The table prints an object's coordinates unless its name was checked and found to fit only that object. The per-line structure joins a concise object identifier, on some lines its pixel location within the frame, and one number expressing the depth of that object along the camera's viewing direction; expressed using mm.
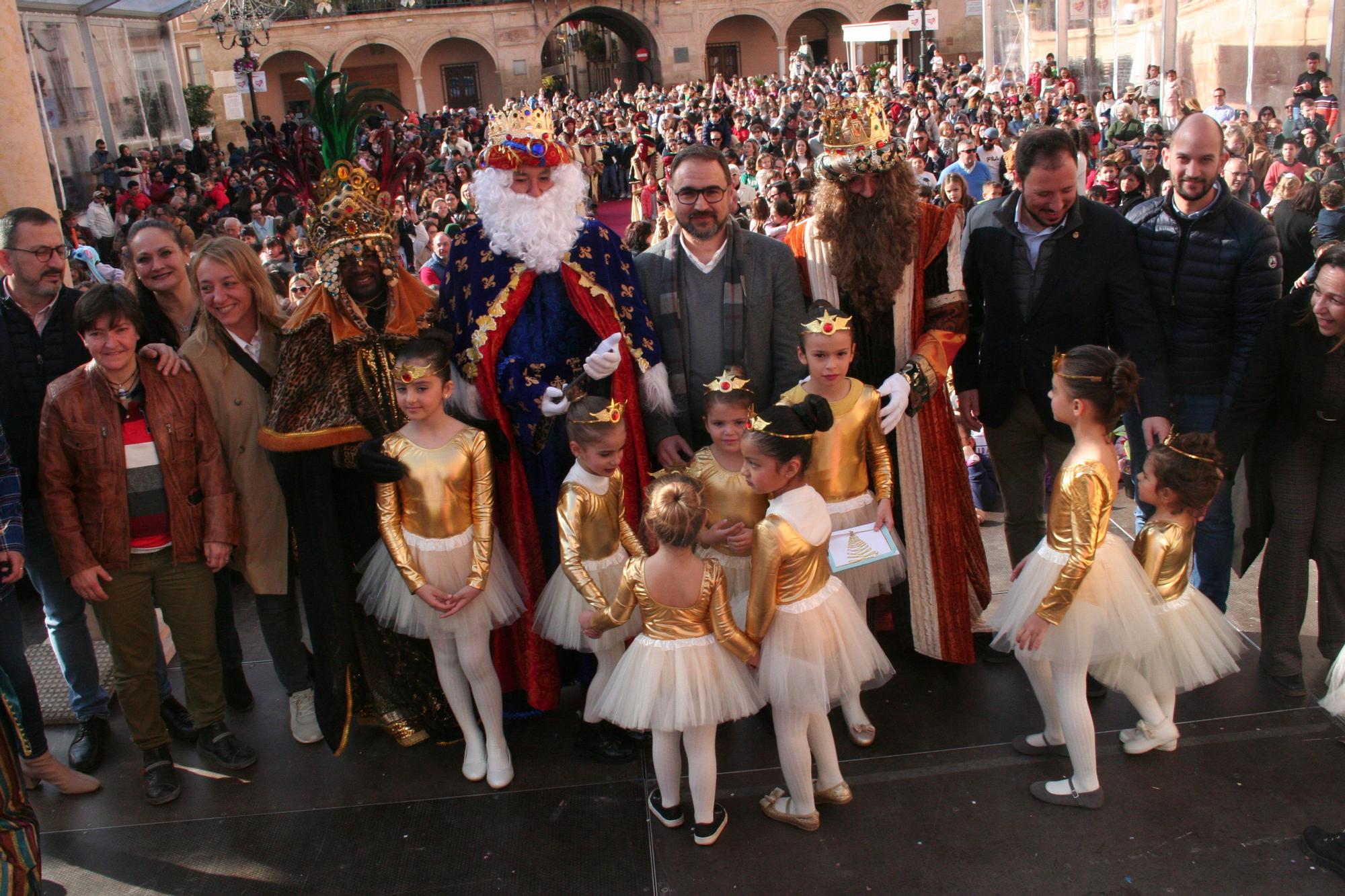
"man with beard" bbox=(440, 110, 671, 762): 3527
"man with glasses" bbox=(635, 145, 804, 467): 3689
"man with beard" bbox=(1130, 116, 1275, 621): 3744
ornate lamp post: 17719
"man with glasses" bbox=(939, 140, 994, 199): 10680
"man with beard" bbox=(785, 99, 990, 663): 3637
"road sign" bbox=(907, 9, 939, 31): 23797
